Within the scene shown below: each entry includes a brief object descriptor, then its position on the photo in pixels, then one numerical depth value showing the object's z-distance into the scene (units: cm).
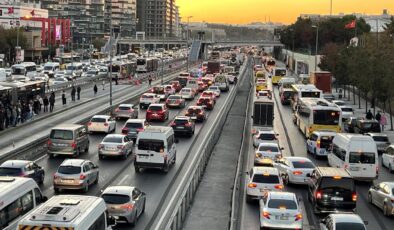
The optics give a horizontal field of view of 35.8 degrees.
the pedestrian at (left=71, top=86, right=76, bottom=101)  5771
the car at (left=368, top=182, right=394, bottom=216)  2251
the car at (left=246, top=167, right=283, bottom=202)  2306
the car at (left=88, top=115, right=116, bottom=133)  3997
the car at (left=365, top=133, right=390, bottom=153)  3738
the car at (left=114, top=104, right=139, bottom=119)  4750
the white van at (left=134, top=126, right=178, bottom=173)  2825
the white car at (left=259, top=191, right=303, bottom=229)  1916
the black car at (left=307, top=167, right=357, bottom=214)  2194
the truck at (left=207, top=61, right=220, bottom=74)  10841
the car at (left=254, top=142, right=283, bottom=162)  3072
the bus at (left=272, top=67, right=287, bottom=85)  9294
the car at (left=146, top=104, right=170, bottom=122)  4641
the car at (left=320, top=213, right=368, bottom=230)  1739
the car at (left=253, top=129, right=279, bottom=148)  3611
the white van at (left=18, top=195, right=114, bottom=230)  1264
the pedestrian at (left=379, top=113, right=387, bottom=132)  4590
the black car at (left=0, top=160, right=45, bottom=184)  2342
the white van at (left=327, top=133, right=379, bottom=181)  2767
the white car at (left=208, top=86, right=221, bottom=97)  6869
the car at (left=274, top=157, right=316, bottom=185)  2662
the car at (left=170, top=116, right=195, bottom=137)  4012
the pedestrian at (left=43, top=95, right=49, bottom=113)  4894
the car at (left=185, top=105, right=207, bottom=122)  4756
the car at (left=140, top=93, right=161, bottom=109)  5722
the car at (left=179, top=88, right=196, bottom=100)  6494
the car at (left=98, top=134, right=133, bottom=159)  3150
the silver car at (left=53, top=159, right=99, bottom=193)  2372
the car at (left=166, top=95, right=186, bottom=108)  5675
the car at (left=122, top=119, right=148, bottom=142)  3690
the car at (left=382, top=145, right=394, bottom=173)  3198
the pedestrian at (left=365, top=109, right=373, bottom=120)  5035
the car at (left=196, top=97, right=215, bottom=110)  5627
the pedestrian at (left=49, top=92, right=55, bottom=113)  4864
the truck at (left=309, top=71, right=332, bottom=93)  7006
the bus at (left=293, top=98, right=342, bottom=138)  3912
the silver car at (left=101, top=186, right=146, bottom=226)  1908
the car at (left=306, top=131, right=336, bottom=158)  3450
